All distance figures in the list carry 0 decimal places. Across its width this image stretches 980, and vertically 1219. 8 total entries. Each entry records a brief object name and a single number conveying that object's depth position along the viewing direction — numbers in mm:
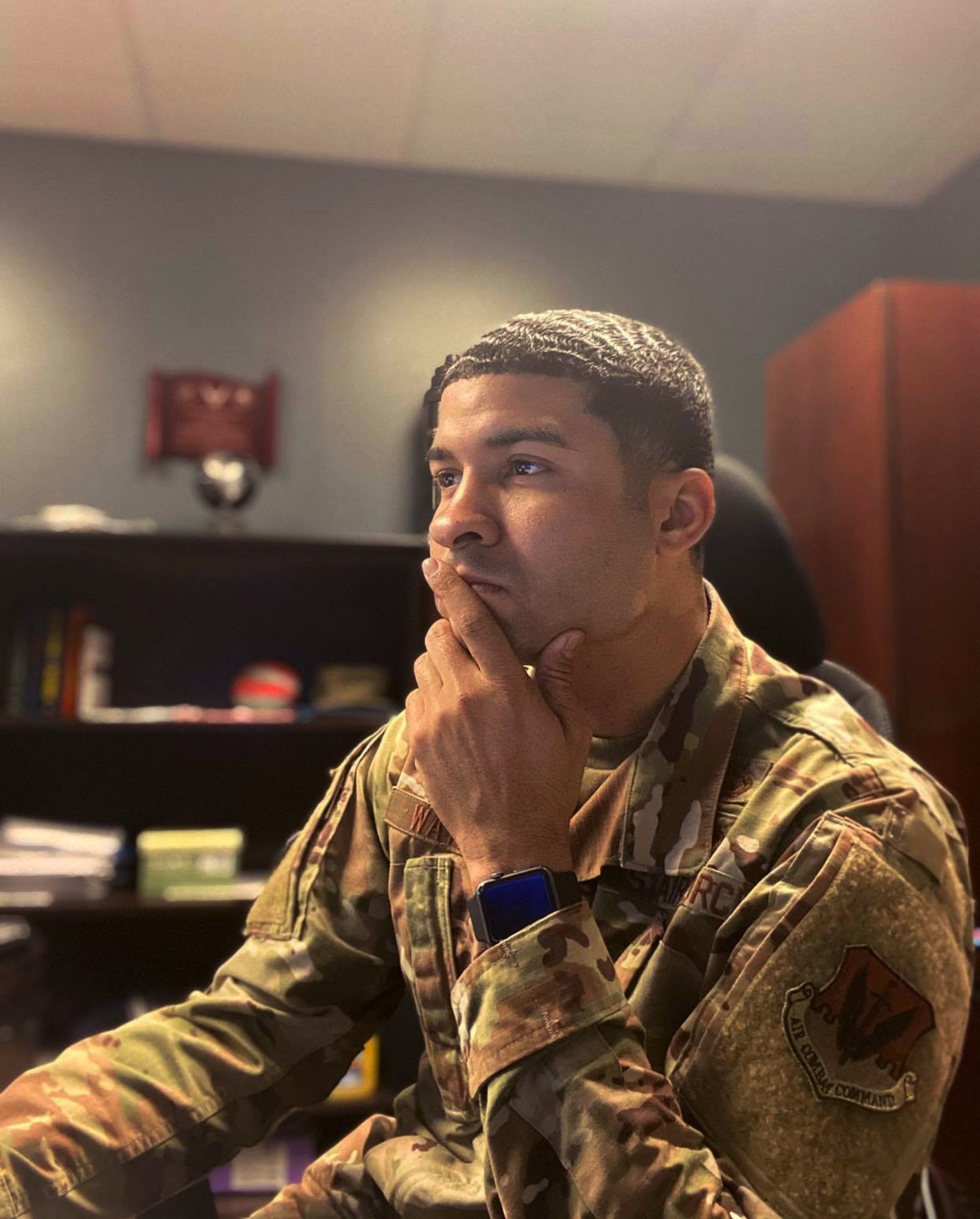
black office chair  691
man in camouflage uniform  516
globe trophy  1657
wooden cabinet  838
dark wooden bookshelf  1073
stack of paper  1367
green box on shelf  1281
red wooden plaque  1883
